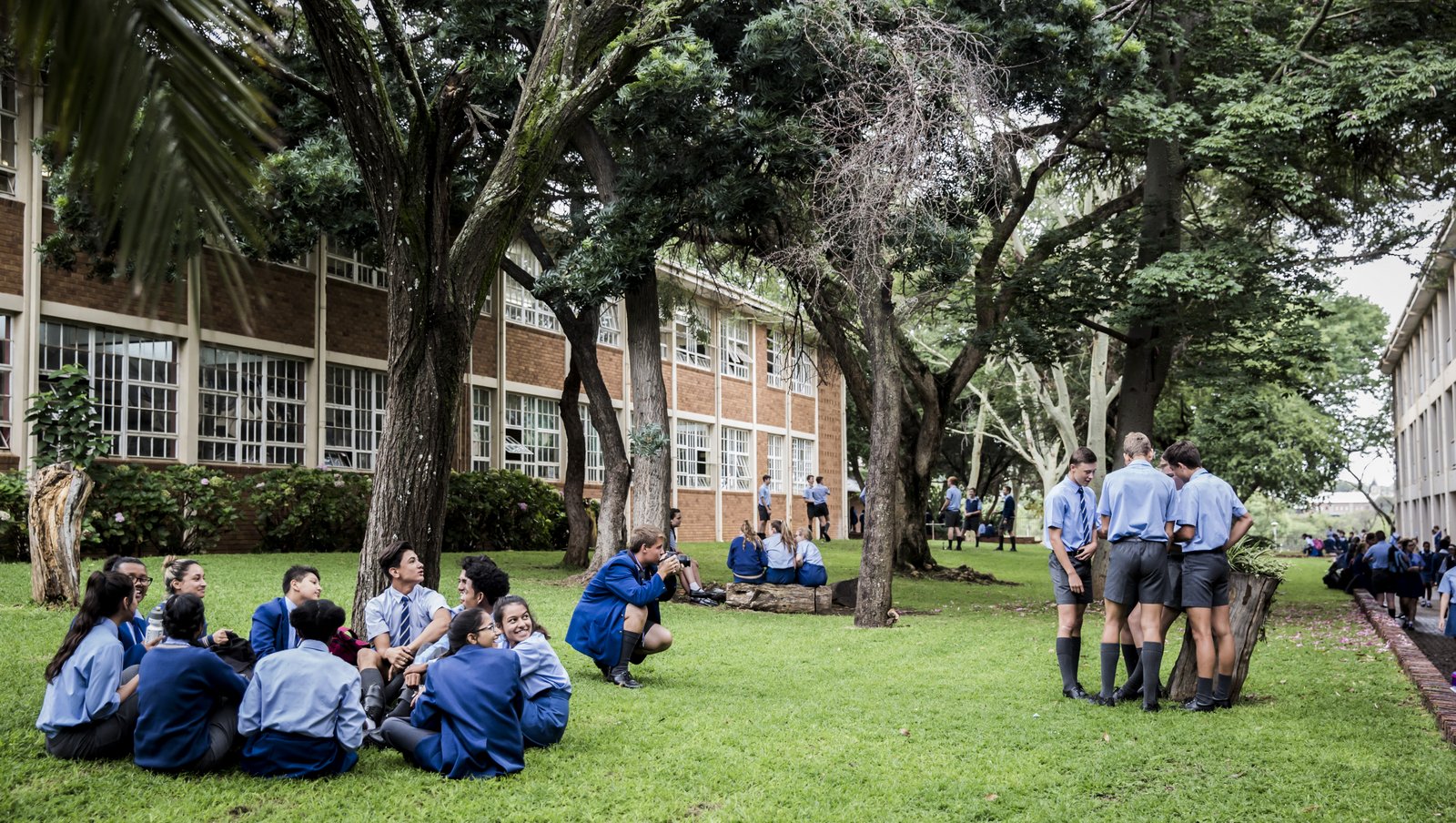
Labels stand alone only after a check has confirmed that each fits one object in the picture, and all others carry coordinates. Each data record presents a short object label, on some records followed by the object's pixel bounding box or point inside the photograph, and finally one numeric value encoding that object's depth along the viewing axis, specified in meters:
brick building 17.45
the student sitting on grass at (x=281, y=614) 7.20
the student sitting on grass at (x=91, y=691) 6.15
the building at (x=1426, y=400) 31.98
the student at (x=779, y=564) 16.98
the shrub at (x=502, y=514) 23.64
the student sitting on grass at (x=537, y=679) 7.00
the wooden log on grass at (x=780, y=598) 16.33
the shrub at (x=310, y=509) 19.84
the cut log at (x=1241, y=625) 8.84
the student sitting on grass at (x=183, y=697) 5.93
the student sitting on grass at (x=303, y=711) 5.99
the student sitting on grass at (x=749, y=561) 17.11
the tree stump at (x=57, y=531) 11.15
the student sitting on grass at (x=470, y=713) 6.30
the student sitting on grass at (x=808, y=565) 16.91
